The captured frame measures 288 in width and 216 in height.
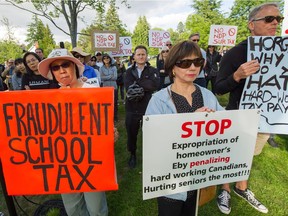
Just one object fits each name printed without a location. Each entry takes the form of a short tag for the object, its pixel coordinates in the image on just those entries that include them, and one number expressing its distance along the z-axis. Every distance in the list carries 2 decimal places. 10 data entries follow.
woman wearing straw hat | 2.14
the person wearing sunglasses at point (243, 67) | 2.28
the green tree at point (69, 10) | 14.30
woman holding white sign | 1.86
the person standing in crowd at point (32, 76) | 3.93
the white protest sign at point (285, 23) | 3.25
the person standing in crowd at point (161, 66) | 6.89
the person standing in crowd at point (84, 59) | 4.57
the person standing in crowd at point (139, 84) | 3.64
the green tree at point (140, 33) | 63.69
